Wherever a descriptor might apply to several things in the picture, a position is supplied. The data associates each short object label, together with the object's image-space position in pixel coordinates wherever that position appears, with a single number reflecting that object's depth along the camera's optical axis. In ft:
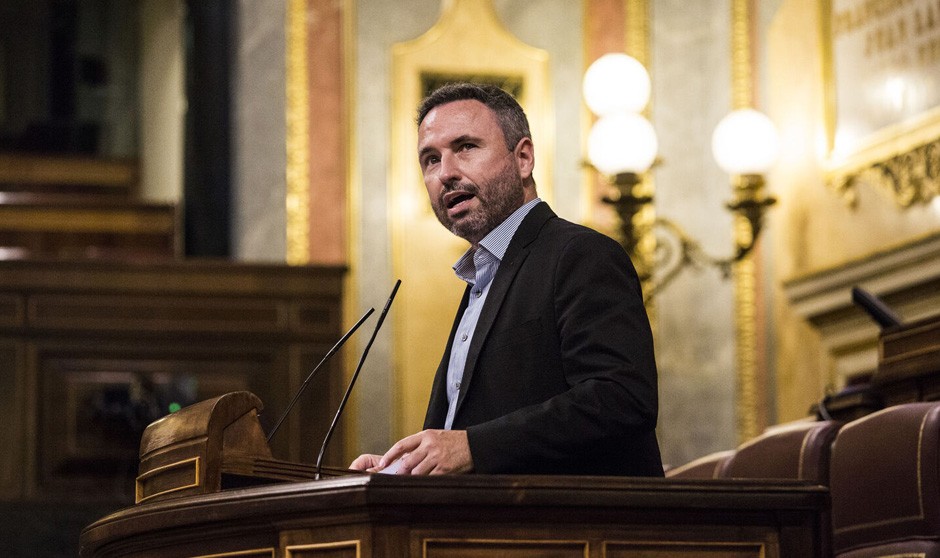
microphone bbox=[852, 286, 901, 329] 25.81
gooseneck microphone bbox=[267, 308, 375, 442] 15.89
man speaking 14.53
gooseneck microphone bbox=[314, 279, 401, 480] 14.35
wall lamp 38.50
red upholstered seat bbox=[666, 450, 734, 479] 24.29
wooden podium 13.10
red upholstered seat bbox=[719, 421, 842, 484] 21.13
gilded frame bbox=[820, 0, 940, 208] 36.99
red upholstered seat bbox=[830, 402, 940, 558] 18.92
